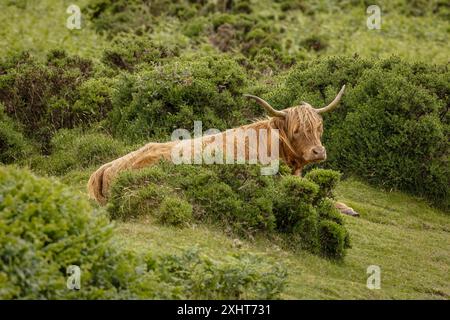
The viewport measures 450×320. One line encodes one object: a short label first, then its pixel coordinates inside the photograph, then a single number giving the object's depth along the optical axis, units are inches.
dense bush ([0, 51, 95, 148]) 726.5
